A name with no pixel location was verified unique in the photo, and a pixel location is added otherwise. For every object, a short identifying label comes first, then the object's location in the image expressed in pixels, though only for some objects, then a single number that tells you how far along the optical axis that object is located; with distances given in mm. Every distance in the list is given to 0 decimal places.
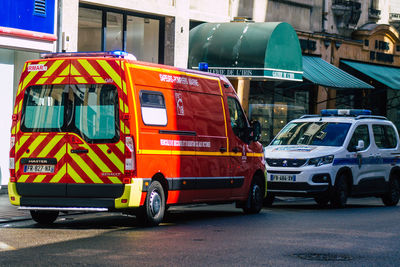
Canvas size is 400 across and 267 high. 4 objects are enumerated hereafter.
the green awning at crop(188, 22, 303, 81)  24109
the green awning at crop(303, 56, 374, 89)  28148
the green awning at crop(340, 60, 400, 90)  32312
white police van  17578
